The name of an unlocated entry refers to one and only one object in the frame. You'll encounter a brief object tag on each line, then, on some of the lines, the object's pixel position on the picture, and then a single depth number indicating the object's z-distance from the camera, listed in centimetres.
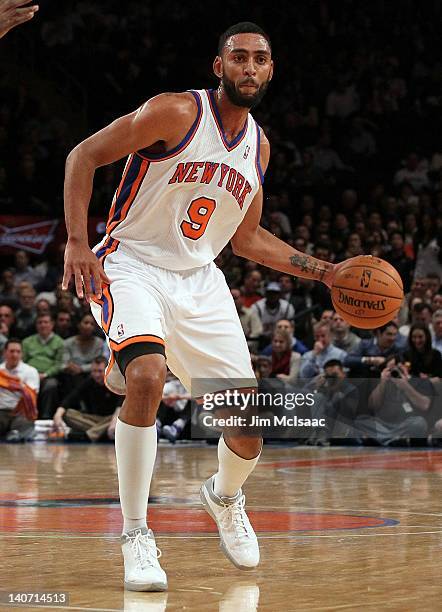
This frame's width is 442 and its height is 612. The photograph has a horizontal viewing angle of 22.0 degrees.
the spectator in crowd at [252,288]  1421
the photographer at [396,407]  1159
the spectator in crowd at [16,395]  1298
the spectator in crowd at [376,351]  1201
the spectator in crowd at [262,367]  1234
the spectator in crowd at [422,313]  1212
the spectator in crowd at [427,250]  1377
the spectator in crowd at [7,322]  1394
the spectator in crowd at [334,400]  1187
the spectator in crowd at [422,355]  1166
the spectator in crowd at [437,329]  1193
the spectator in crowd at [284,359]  1252
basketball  511
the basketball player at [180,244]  436
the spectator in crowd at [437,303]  1218
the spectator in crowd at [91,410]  1291
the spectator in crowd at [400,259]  1353
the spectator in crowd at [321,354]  1233
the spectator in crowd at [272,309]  1362
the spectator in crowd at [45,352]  1355
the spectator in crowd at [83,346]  1356
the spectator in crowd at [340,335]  1255
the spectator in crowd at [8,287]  1498
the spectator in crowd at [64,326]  1408
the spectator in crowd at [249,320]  1347
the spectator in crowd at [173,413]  1253
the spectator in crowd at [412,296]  1285
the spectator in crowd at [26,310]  1432
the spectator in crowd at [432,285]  1311
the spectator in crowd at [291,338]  1260
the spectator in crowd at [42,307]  1391
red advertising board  1585
